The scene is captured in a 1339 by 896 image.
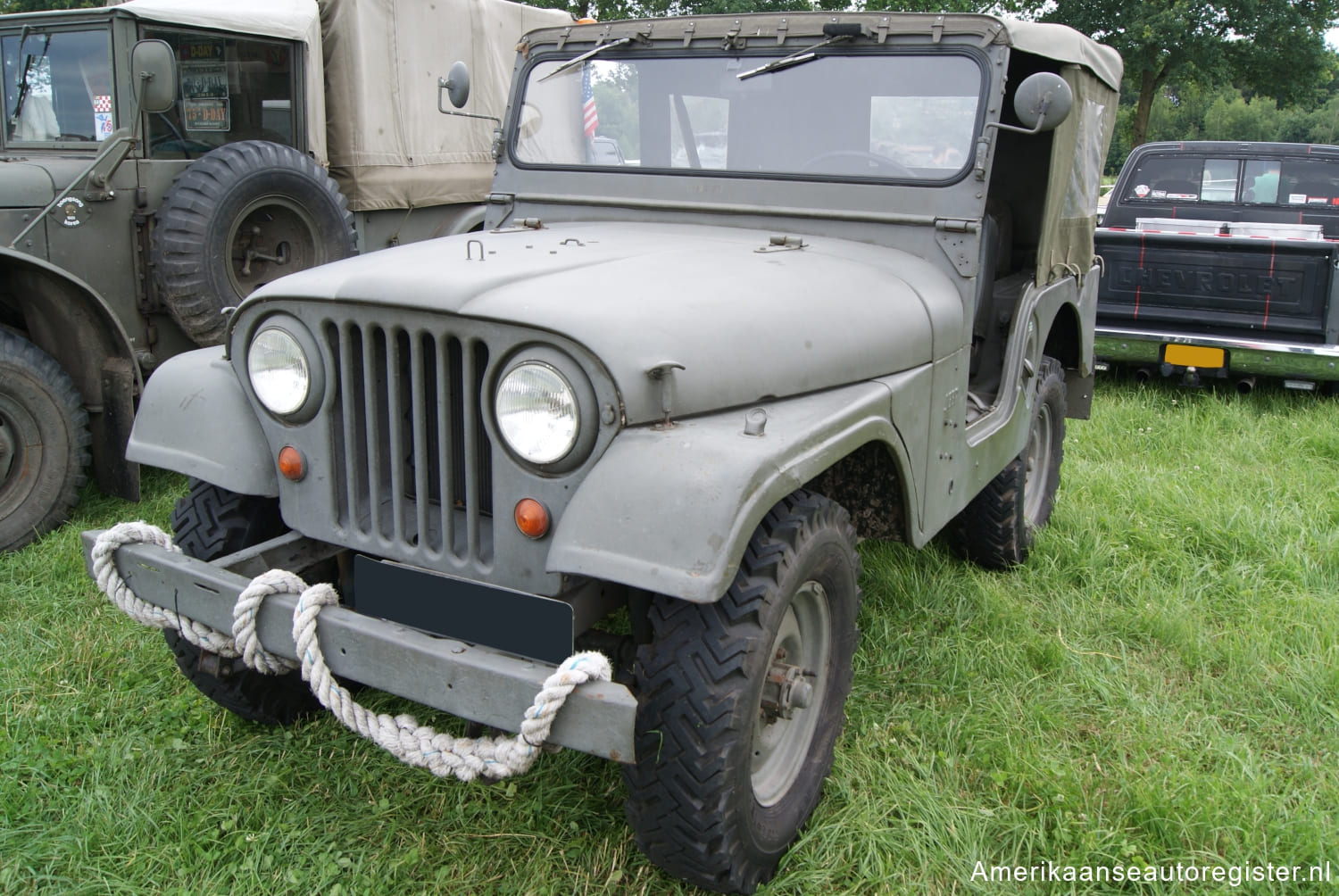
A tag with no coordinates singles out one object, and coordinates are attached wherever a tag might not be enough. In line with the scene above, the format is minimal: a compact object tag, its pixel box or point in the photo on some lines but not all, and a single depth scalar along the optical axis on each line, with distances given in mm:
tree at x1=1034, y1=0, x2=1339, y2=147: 20156
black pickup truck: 6125
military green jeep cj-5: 2031
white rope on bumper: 1912
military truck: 4391
